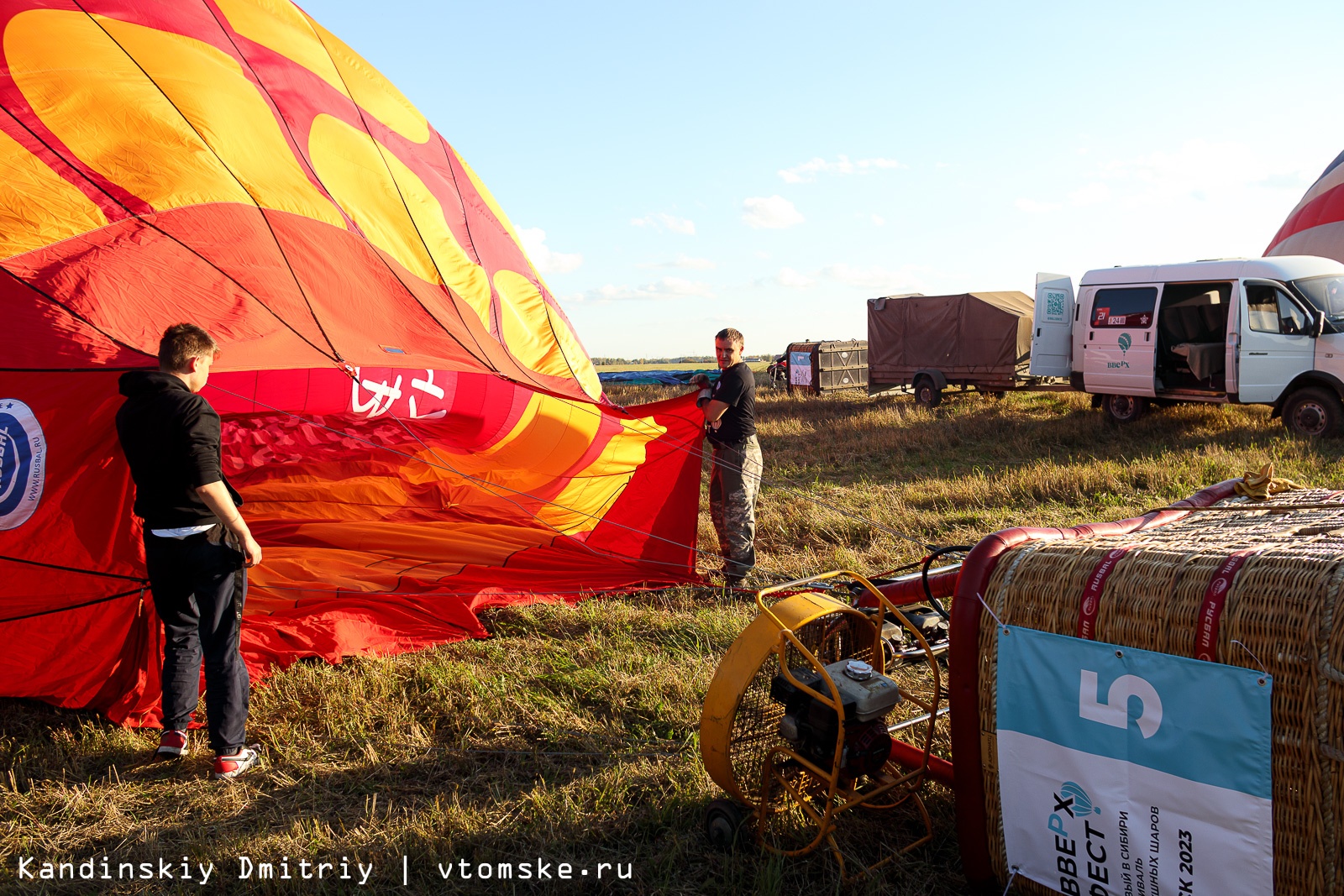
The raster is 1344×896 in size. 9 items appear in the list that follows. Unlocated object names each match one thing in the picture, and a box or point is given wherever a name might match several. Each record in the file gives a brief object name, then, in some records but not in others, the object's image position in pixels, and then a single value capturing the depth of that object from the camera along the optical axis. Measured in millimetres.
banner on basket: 1805
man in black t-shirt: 5348
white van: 10094
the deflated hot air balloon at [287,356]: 3490
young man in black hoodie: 2975
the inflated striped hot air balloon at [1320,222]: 14297
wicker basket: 1716
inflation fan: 2354
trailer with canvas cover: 14953
